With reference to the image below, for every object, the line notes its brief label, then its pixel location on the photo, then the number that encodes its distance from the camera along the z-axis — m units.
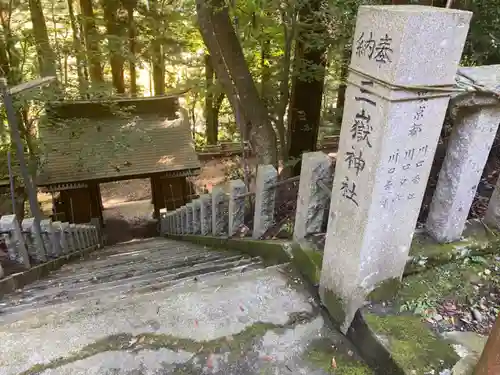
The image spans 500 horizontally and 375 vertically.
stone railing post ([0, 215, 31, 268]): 5.46
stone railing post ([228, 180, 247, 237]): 5.55
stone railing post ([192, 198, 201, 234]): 7.51
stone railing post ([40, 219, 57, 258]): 6.69
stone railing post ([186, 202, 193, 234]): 8.12
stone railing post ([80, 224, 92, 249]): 9.20
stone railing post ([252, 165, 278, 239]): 4.72
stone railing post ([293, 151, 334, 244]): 3.68
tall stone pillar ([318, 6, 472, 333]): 2.21
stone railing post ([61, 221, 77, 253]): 7.81
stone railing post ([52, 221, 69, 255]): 7.22
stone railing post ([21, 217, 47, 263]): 6.15
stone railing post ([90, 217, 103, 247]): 11.06
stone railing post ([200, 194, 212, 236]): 6.95
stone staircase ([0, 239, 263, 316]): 4.28
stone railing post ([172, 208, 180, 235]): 9.48
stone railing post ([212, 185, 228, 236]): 6.36
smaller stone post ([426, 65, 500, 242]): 2.79
